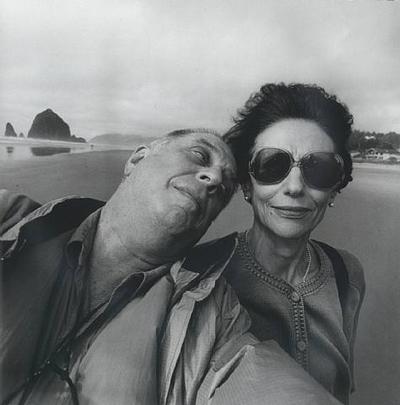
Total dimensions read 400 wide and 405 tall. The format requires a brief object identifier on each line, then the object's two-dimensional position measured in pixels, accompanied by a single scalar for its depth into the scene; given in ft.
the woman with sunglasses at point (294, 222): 2.65
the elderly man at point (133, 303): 2.34
